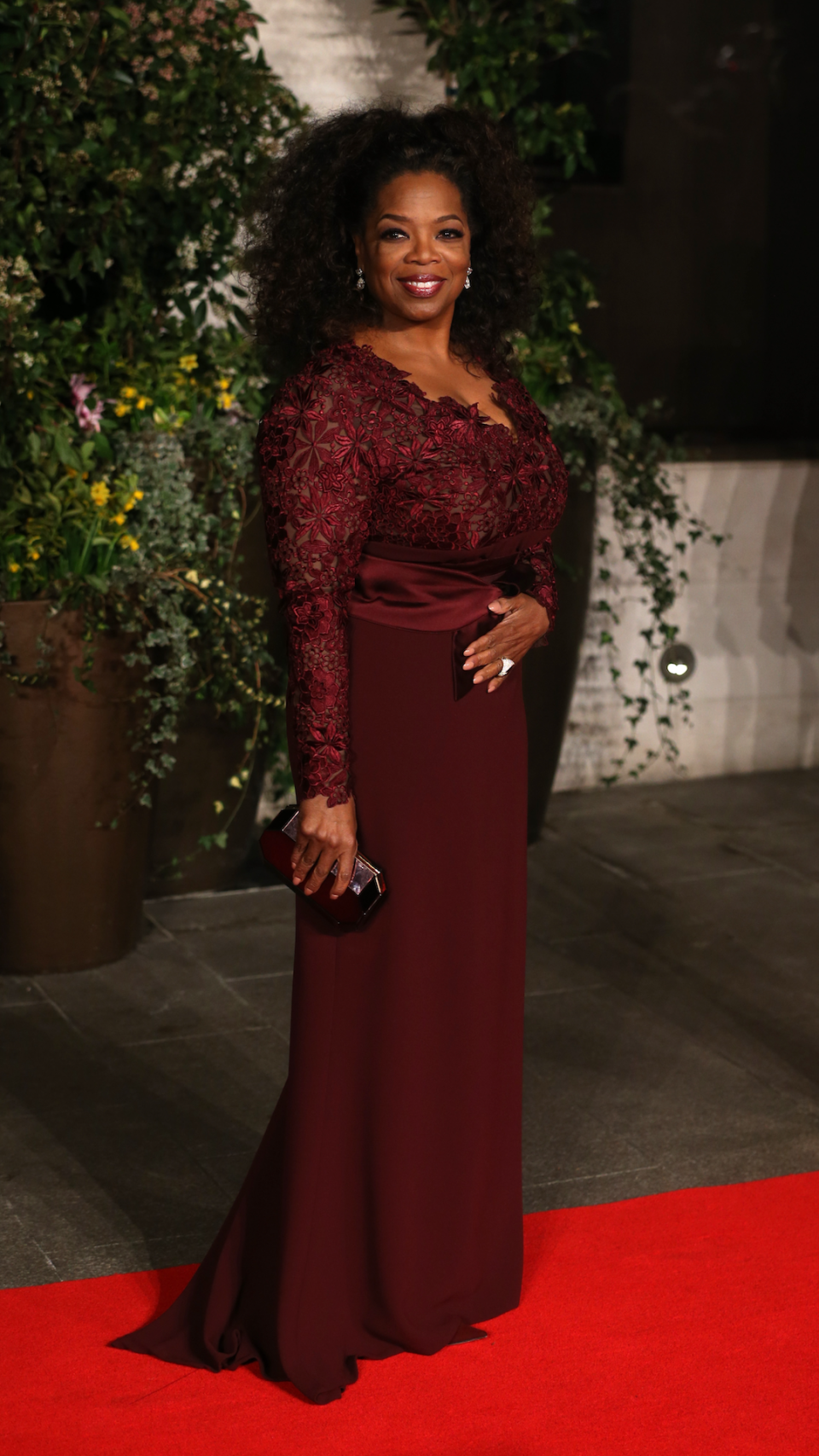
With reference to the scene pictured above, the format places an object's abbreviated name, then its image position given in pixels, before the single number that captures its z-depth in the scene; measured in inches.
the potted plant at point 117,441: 165.2
